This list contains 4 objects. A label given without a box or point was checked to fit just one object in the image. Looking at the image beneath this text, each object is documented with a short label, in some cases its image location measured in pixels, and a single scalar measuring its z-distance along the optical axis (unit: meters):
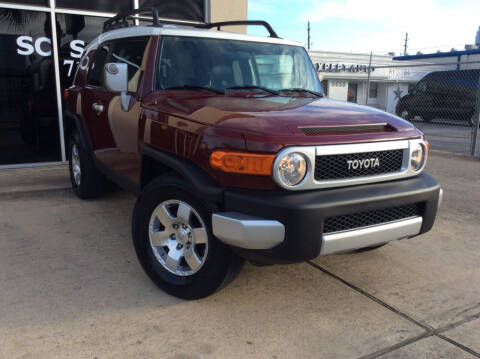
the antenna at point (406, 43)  70.11
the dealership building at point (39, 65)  7.03
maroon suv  2.48
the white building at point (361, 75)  30.31
